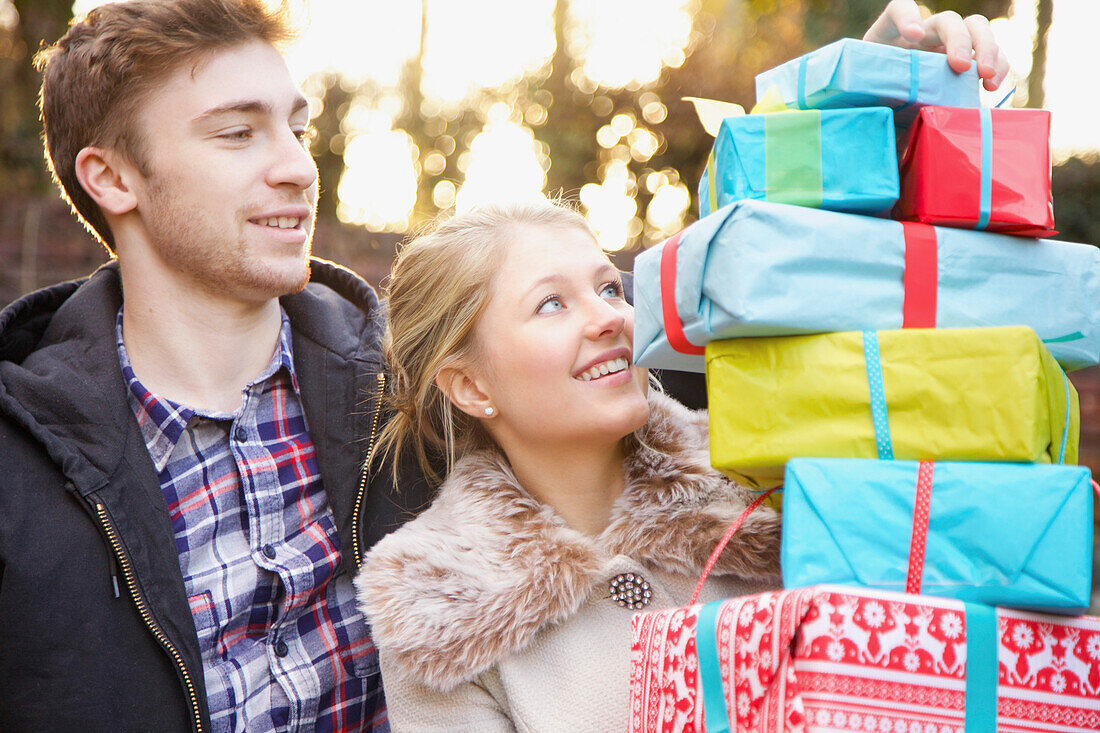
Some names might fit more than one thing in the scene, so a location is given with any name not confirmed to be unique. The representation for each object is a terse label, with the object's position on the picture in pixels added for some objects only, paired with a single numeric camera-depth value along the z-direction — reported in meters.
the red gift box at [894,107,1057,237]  1.32
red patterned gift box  1.15
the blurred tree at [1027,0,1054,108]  7.16
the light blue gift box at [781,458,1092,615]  1.18
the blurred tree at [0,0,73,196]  6.99
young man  1.90
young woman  1.71
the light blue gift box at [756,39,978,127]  1.34
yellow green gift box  1.22
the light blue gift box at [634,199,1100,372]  1.28
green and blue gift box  1.33
